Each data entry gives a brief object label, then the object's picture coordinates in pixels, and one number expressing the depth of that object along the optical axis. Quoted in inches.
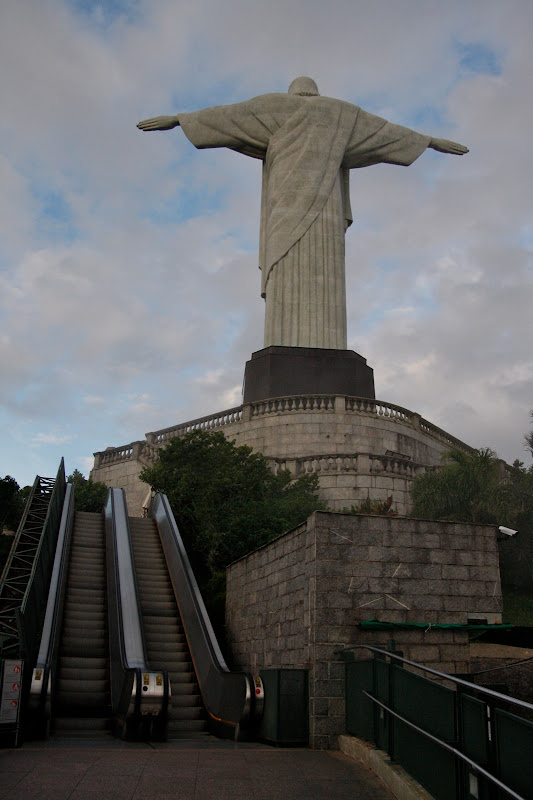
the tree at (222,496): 729.6
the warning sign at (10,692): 350.3
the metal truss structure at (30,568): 493.4
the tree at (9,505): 915.4
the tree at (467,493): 777.6
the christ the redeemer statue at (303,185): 1229.1
